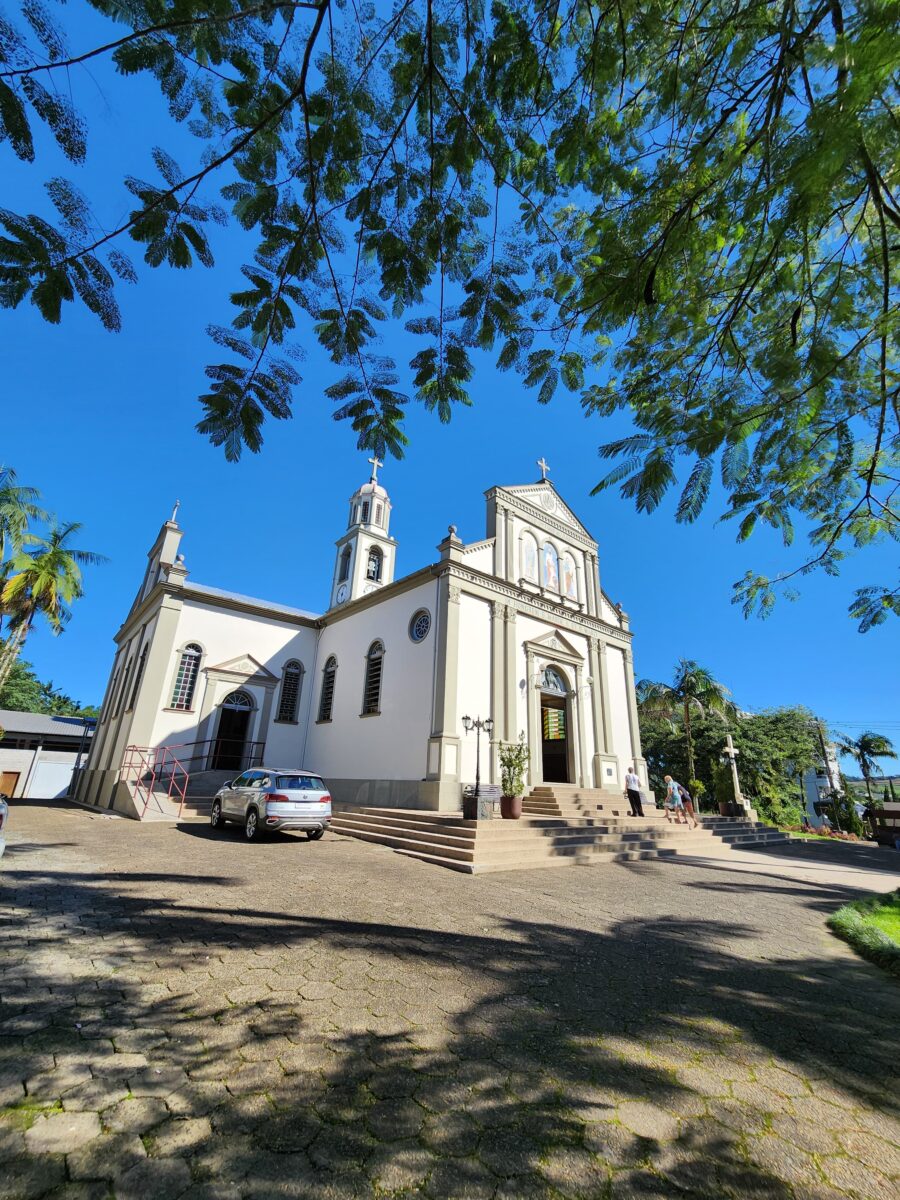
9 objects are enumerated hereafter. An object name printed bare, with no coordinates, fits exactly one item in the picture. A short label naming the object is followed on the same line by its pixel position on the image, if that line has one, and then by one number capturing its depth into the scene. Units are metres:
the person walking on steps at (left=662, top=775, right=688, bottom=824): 16.58
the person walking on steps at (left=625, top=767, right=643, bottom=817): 15.55
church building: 15.43
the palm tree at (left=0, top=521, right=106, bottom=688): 23.33
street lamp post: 14.48
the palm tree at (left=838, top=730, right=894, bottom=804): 41.50
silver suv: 11.12
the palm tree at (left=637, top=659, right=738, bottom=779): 27.84
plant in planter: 12.93
